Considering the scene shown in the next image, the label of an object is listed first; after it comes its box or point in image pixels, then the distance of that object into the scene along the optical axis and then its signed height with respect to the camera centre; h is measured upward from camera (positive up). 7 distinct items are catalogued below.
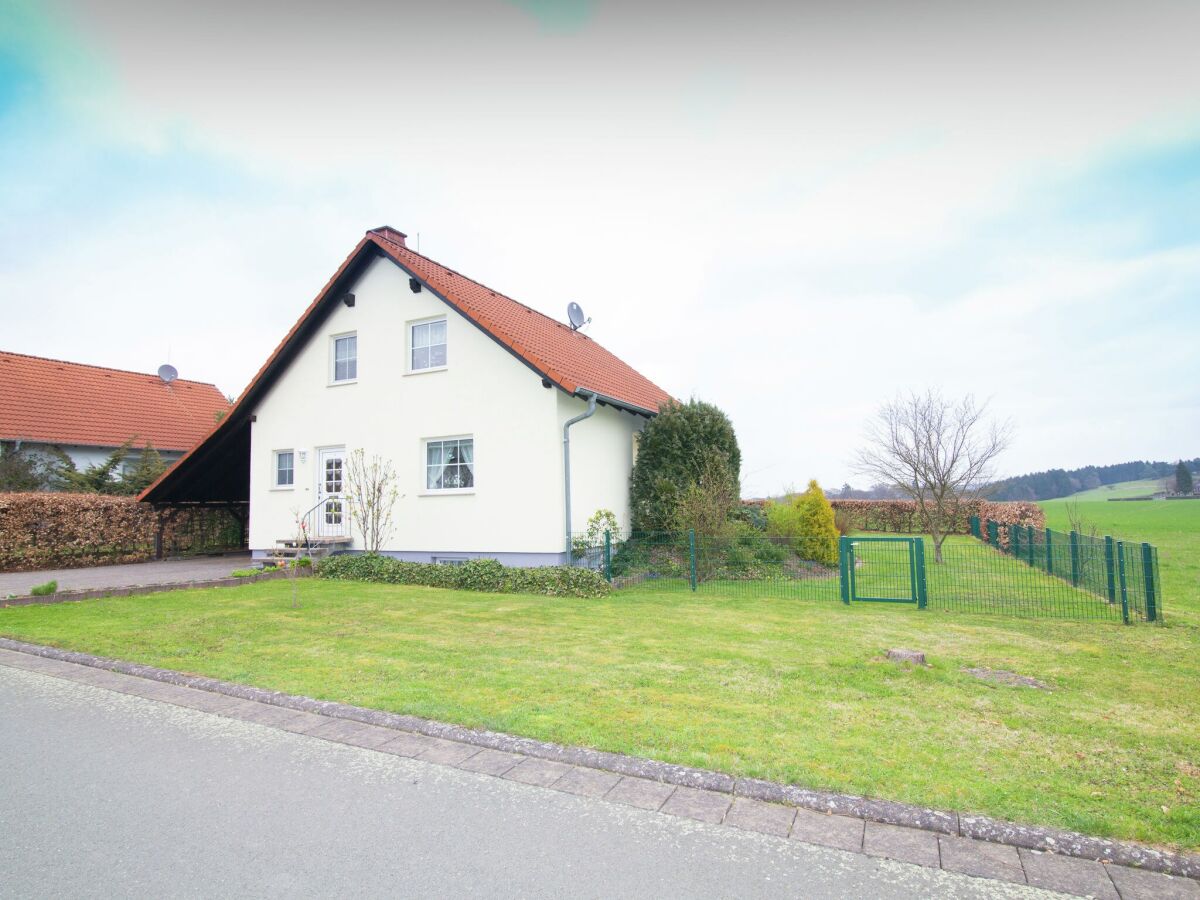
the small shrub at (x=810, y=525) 15.38 -0.64
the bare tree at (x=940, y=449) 18.92 +1.30
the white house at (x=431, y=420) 13.05 +1.97
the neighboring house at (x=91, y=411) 20.92 +3.76
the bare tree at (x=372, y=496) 14.20 +0.30
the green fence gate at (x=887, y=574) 10.20 -1.35
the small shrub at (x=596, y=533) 12.99 -0.59
